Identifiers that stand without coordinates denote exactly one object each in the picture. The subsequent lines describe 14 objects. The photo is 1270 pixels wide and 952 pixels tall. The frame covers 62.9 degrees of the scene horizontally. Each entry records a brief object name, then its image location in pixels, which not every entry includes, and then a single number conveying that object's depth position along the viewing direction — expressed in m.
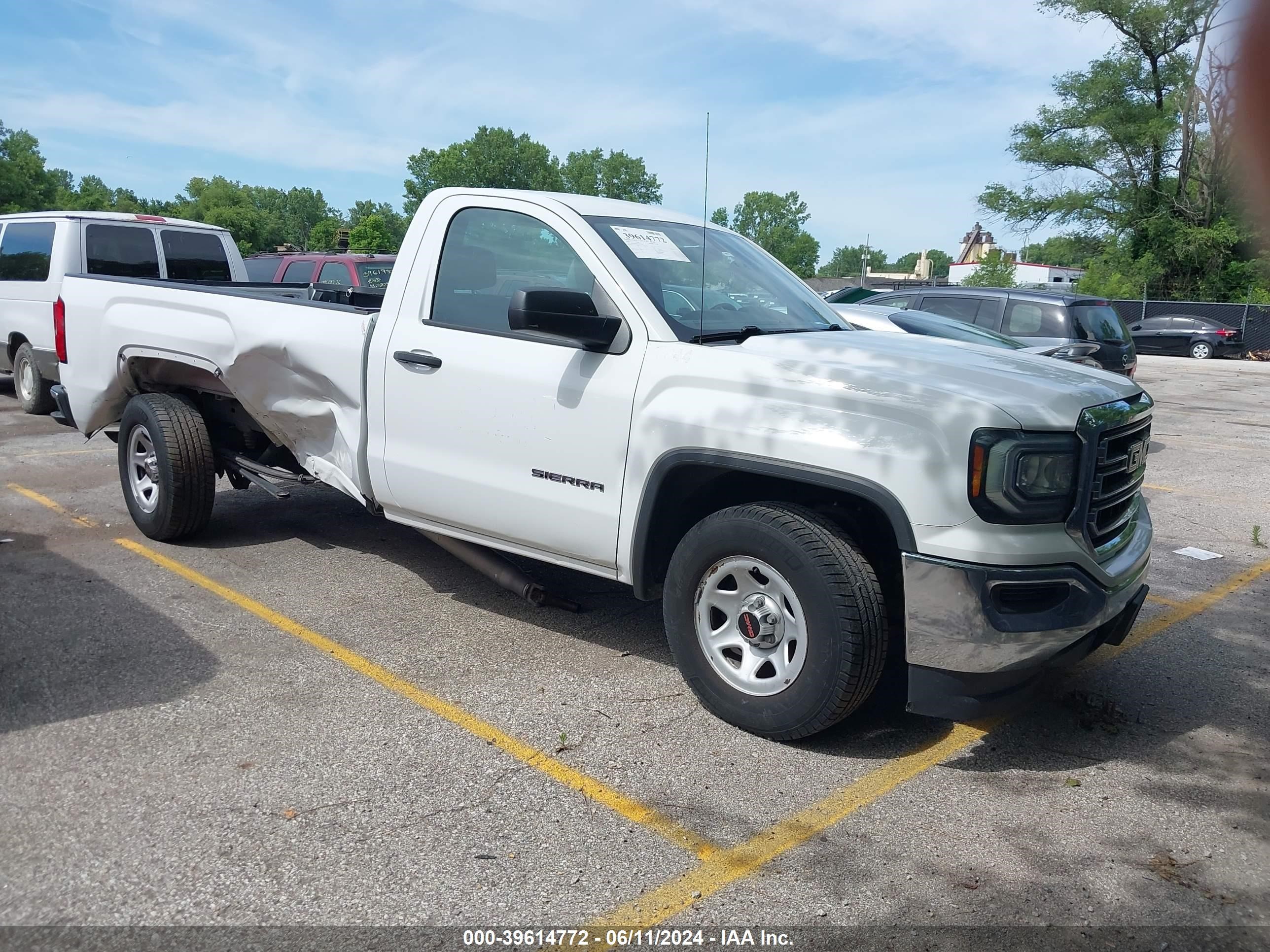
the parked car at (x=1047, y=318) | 11.52
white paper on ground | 6.79
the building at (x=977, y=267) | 83.75
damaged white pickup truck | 3.51
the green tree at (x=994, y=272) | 76.44
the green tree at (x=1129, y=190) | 37.03
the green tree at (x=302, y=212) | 139.38
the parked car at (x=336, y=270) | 12.38
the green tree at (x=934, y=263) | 127.15
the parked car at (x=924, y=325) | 8.70
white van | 10.54
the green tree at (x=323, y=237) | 100.38
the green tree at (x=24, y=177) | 59.81
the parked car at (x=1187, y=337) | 30.69
